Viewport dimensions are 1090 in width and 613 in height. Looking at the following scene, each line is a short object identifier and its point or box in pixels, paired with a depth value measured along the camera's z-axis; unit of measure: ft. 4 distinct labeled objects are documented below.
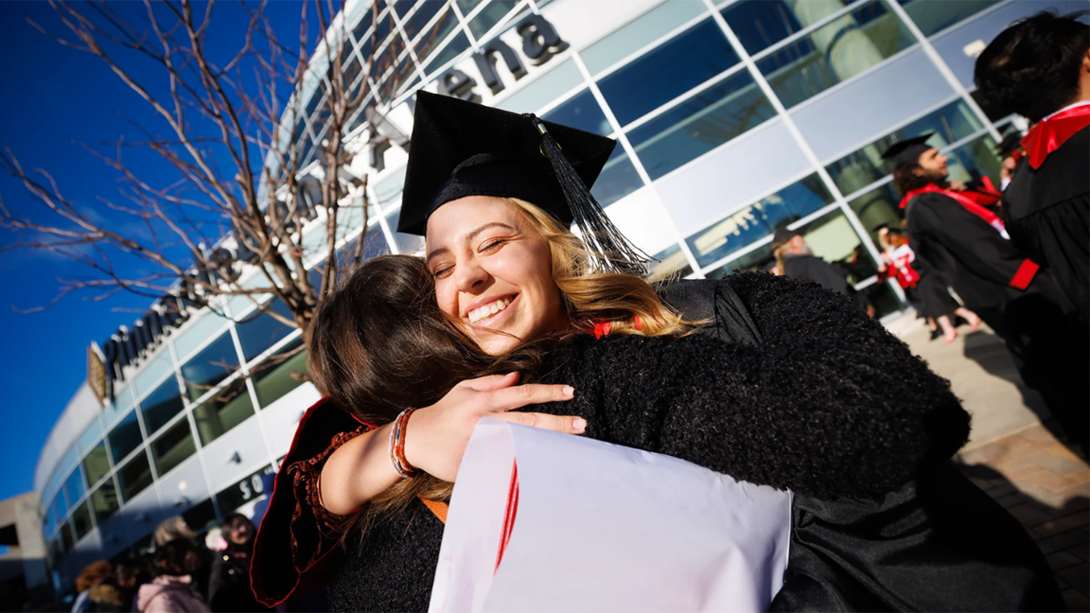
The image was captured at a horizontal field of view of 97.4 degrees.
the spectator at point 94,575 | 13.04
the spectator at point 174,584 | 11.08
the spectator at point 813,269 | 15.58
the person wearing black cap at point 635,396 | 2.30
